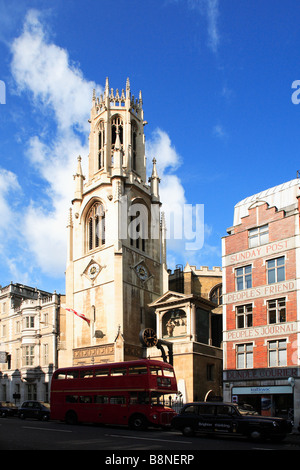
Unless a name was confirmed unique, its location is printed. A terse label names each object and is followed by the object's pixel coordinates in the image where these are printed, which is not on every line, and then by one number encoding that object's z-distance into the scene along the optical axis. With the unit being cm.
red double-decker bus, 2897
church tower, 5022
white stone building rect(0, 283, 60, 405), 5750
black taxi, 2220
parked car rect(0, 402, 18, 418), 4419
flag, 5146
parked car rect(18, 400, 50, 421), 3916
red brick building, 3272
